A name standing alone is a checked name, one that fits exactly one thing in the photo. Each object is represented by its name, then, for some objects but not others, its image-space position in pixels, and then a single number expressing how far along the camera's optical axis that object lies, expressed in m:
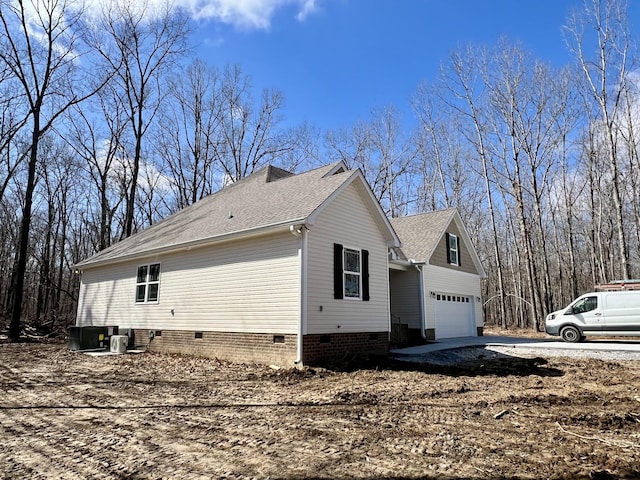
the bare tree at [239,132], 28.83
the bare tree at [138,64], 22.56
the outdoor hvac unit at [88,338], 13.71
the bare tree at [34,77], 17.64
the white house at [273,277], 9.74
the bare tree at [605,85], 19.48
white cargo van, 13.89
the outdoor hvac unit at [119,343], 13.16
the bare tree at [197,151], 28.11
